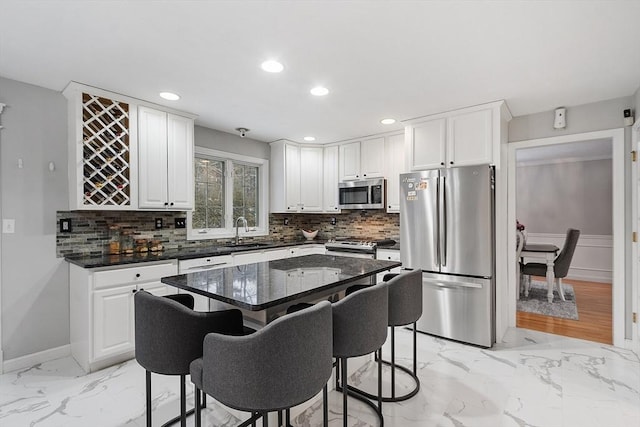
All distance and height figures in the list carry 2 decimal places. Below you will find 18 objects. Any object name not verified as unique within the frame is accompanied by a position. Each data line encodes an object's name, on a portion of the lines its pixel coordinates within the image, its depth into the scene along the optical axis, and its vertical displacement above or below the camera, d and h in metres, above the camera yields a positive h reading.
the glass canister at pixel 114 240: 3.09 -0.26
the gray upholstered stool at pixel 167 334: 1.49 -0.58
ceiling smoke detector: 4.08 +1.06
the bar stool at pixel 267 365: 1.16 -0.57
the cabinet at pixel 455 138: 3.13 +0.78
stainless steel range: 4.01 -0.46
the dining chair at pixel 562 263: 4.67 -0.79
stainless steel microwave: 4.29 +0.25
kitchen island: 1.52 -0.40
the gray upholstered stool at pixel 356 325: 1.62 -0.59
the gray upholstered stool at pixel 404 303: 2.08 -0.61
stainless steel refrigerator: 3.04 -0.37
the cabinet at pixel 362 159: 4.38 +0.75
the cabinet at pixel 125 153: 2.76 +0.58
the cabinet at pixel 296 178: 4.66 +0.52
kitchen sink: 3.98 -0.42
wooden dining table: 4.68 -0.67
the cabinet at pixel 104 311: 2.54 -0.80
